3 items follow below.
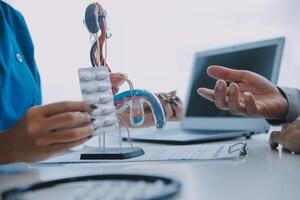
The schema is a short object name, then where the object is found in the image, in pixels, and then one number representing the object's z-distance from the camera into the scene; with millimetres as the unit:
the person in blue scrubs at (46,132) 588
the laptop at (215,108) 1181
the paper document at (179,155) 734
